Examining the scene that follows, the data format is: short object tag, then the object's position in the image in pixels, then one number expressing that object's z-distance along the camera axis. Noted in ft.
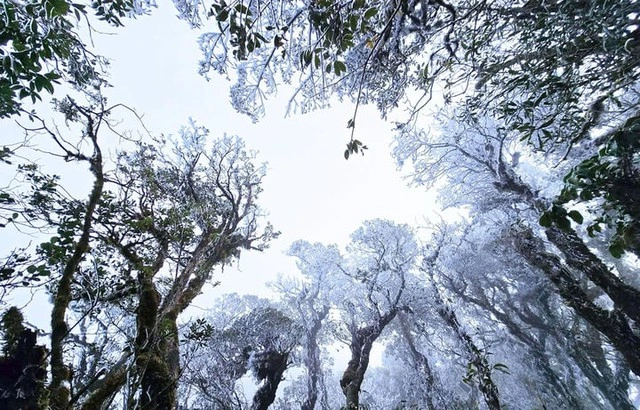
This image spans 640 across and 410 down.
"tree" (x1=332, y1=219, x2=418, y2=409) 26.00
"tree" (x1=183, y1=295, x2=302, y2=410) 18.70
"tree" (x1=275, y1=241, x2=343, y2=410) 60.39
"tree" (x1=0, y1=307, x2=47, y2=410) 9.55
